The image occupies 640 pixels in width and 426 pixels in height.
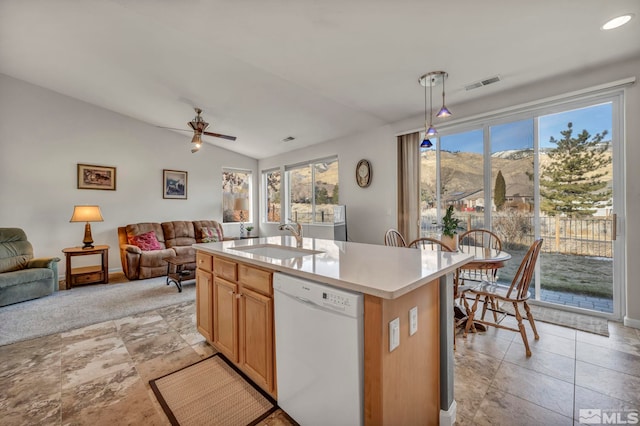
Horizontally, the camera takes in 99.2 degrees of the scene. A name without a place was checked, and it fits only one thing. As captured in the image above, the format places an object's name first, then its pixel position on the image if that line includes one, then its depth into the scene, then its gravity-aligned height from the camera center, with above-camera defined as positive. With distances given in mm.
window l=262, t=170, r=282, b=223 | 7031 +527
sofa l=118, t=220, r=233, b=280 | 4785 -550
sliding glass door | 2891 +230
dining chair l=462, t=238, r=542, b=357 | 2244 -705
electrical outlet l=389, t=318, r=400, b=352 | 1138 -512
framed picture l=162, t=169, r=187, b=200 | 5977 +675
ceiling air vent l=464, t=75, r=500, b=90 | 3041 +1495
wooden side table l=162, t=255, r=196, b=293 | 4074 -909
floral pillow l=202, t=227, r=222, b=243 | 6000 -469
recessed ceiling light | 2090 +1490
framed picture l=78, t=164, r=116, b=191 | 5020 +719
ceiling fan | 3766 +1177
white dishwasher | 1147 -657
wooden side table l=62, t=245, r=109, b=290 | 4293 -931
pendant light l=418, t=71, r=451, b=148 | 2850 +1510
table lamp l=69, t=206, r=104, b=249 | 4477 -32
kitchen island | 1120 -546
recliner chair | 3482 -755
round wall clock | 4809 +712
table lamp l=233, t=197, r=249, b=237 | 6922 +201
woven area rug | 1619 -1204
